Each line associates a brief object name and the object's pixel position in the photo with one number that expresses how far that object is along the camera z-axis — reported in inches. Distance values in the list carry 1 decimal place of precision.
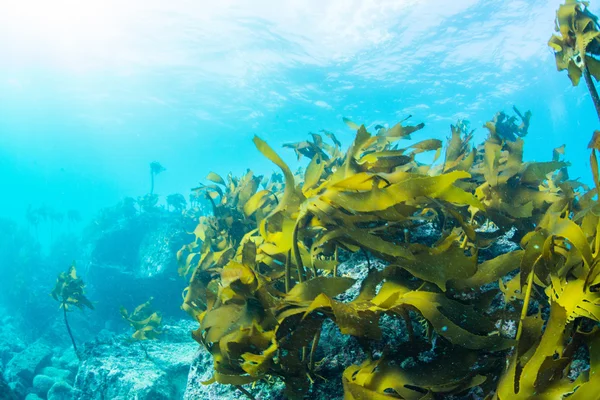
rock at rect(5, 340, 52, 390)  322.0
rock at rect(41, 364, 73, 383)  314.2
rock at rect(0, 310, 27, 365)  432.9
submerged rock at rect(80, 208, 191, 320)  411.5
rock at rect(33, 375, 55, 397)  302.0
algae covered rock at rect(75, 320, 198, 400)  177.0
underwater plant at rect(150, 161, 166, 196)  738.1
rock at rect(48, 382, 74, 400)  270.7
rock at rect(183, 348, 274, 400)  56.8
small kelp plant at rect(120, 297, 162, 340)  207.5
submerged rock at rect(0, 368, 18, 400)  213.2
